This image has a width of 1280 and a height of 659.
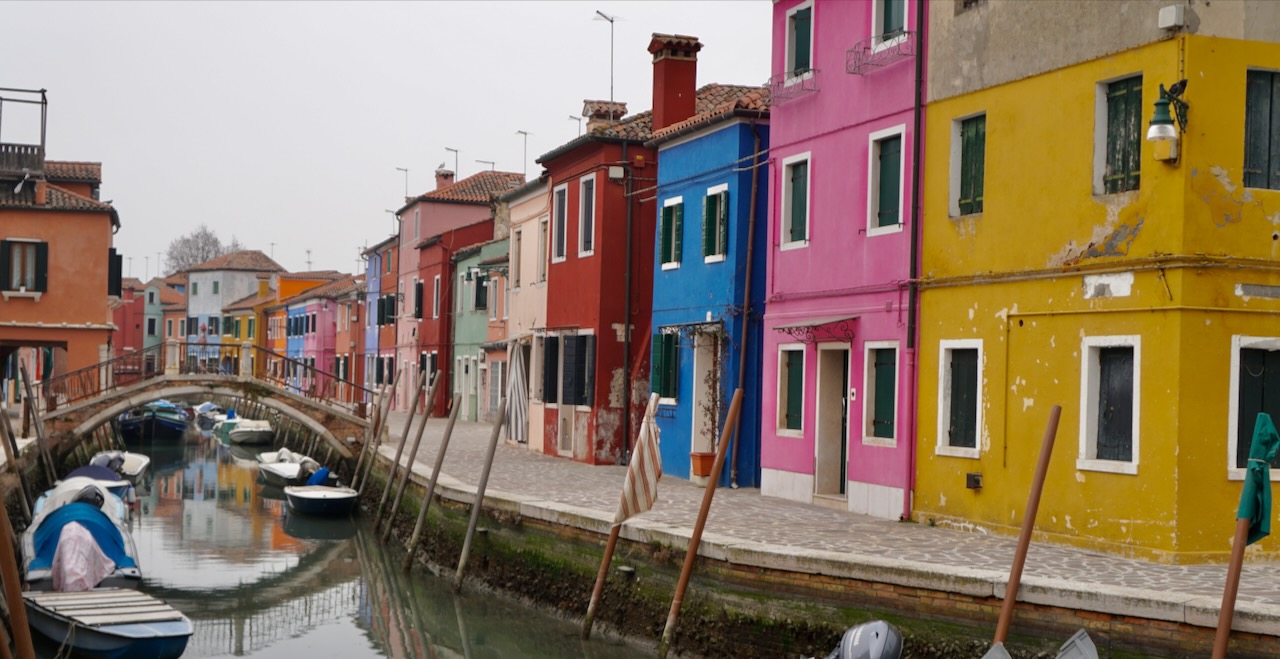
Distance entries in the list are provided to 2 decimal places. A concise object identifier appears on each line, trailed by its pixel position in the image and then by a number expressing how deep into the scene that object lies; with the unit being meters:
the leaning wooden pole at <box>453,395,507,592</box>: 18.08
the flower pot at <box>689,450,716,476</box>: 21.28
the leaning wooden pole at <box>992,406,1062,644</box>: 10.16
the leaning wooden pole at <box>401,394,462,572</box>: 20.36
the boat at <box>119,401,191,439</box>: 49.19
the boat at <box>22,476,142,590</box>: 17.14
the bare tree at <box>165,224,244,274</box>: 113.31
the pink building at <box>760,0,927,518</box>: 16.27
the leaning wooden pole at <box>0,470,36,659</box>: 8.45
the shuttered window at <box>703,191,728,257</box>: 21.27
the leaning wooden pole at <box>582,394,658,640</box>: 14.58
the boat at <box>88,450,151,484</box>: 33.16
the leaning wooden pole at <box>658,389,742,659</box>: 13.03
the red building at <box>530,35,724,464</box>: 25.22
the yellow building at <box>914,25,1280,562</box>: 12.37
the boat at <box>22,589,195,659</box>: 13.88
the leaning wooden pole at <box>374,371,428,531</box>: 24.70
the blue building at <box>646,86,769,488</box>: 20.78
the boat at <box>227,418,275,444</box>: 50.53
